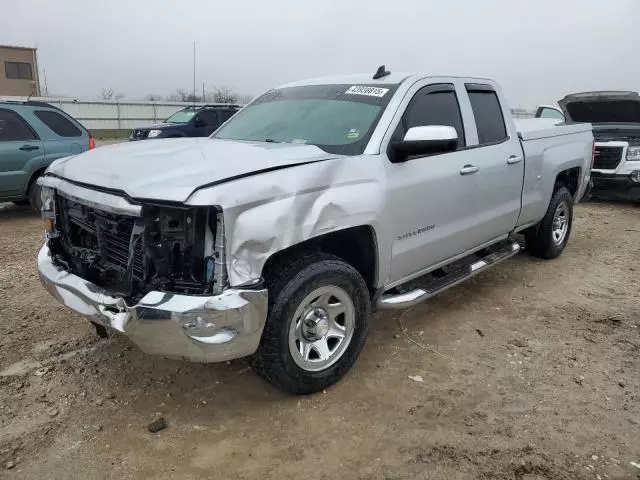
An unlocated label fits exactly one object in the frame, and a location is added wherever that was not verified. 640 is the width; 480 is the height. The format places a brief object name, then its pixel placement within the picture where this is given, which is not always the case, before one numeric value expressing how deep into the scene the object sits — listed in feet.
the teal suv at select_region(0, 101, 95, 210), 25.52
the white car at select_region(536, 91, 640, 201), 31.48
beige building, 159.12
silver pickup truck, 8.87
